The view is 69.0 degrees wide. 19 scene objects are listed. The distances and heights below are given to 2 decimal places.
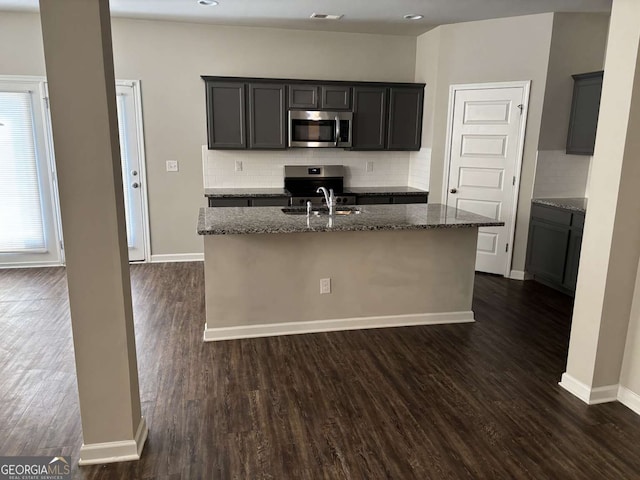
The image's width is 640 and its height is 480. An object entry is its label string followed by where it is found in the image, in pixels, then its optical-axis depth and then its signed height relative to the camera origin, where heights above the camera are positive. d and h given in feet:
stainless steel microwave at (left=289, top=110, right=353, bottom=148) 18.13 +0.68
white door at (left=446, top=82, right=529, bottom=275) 16.47 -0.34
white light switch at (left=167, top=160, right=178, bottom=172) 18.34 -0.80
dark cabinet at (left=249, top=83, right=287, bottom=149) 17.62 +1.12
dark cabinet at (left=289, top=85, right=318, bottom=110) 17.91 +1.89
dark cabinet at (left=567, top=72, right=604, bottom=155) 14.89 +1.20
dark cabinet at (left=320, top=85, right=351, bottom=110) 18.19 +1.91
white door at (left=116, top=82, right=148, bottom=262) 17.61 -0.85
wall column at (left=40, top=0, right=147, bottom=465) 6.13 -1.09
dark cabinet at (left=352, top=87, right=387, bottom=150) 18.61 +1.17
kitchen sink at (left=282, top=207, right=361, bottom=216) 13.14 -1.83
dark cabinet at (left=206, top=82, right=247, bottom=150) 17.31 +1.10
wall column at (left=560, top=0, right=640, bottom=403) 8.35 -1.51
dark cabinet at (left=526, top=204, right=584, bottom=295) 14.74 -3.17
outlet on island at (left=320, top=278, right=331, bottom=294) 12.28 -3.59
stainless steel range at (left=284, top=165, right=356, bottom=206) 18.51 -1.38
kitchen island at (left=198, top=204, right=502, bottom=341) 11.57 -3.18
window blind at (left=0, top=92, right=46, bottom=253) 17.12 -1.39
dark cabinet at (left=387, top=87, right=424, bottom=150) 18.86 +1.18
